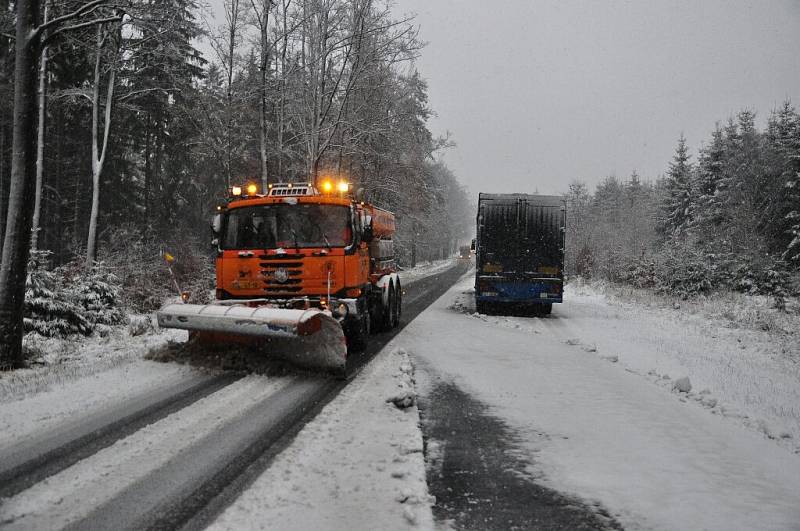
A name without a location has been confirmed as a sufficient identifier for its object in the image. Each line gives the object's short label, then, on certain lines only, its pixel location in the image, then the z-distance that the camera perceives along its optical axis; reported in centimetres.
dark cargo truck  1531
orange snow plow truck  801
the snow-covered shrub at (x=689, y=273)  2384
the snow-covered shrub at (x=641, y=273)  2780
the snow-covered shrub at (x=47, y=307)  948
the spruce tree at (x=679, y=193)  4788
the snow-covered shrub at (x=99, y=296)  1101
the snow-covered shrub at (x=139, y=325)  1071
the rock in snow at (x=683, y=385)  717
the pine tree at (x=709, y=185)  3847
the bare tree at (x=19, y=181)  721
